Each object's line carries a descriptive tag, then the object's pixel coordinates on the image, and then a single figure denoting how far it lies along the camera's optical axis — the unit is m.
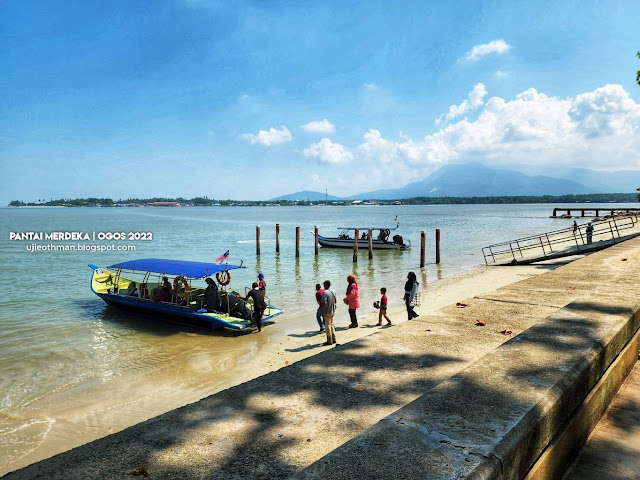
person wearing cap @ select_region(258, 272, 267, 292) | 15.50
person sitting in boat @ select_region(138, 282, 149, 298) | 18.21
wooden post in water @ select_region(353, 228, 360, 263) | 35.08
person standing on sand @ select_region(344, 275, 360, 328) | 14.21
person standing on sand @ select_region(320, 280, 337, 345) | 12.36
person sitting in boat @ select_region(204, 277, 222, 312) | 15.98
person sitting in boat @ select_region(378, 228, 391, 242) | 41.84
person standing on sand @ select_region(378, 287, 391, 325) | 14.85
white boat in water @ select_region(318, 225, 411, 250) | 41.72
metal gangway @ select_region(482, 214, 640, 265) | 24.80
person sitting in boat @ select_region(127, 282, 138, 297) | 18.77
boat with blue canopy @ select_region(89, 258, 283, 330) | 15.71
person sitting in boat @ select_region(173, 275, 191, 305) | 16.81
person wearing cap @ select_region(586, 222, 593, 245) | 27.05
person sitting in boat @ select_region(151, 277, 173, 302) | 17.22
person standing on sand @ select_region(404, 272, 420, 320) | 14.08
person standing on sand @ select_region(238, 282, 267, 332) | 14.80
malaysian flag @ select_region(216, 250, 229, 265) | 16.51
